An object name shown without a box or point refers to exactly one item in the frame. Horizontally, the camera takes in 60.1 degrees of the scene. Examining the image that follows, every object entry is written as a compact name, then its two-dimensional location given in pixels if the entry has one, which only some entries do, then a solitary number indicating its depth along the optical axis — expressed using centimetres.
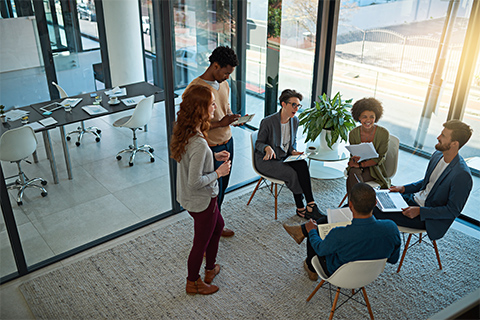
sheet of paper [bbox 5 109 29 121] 319
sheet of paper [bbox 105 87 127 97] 371
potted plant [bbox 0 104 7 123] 315
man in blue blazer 320
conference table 335
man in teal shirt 258
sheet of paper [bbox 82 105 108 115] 370
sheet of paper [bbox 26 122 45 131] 336
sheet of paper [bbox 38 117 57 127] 342
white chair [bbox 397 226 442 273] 343
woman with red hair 271
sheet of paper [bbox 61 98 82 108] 352
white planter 470
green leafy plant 457
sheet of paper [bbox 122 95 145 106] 387
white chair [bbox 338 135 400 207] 419
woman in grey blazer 413
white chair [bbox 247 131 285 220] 423
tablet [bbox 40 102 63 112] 340
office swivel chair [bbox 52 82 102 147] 350
